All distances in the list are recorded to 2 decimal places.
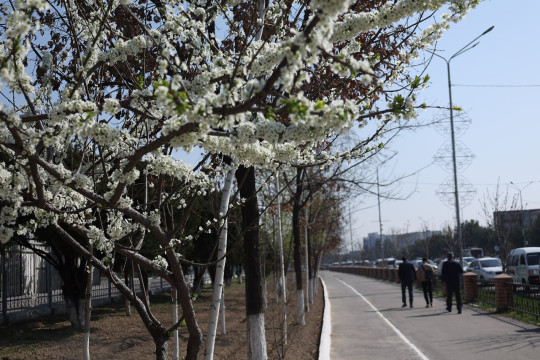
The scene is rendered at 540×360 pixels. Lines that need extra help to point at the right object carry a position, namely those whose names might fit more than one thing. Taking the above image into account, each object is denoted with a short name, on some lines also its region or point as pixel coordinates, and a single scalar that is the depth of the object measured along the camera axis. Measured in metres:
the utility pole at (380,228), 57.46
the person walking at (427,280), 19.80
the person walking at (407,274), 20.30
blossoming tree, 3.17
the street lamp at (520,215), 37.12
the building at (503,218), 30.84
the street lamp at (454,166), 24.67
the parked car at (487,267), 32.25
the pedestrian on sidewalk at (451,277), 17.33
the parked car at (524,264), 25.83
